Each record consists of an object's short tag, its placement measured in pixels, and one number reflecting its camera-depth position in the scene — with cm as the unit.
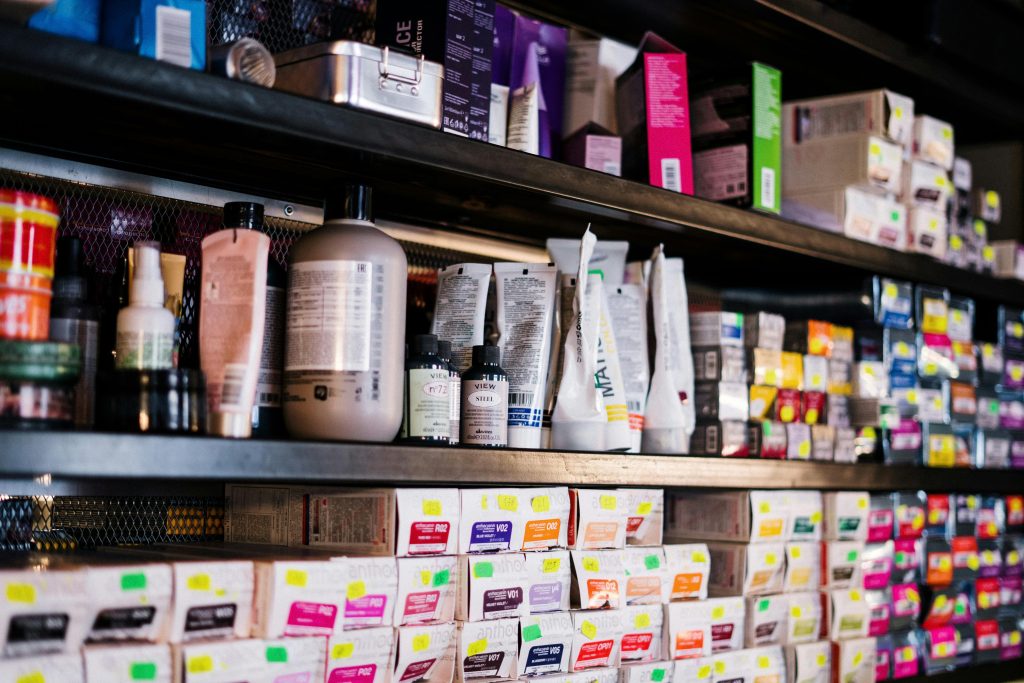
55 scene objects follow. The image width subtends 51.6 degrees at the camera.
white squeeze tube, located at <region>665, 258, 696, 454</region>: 195
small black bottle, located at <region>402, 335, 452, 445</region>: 146
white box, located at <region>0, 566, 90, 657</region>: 106
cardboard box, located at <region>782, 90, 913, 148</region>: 224
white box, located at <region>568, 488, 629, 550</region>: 162
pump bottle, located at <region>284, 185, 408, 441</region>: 136
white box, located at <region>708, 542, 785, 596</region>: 192
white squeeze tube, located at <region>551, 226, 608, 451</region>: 167
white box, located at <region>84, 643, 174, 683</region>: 110
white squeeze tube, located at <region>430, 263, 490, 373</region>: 166
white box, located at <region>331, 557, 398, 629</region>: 133
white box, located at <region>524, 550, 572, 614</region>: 155
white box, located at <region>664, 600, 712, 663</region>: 174
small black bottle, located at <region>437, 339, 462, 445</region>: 150
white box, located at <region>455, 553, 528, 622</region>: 146
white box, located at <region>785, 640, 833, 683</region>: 198
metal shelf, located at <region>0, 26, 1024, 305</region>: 115
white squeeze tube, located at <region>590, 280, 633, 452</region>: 172
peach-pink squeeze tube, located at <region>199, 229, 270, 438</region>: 126
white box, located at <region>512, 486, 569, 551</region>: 154
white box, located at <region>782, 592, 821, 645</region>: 199
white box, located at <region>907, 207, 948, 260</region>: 235
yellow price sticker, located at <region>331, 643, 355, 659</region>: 131
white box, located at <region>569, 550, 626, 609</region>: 162
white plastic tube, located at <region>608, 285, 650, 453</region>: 185
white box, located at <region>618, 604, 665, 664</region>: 169
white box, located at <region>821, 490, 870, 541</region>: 210
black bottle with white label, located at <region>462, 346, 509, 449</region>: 154
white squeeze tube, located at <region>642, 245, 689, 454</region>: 187
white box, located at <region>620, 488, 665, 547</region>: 173
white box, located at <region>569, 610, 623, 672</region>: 161
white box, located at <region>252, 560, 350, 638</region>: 124
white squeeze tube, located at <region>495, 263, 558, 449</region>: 162
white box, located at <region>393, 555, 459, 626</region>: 138
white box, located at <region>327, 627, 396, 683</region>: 131
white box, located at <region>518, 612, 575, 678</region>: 153
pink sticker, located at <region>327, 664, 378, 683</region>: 132
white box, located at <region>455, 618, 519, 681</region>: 146
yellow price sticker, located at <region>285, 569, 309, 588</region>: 125
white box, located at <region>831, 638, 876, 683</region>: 207
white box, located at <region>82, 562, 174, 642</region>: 112
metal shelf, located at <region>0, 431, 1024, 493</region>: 107
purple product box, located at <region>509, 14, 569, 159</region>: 181
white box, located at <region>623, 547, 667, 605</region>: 171
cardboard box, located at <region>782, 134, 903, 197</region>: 222
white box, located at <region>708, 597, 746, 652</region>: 185
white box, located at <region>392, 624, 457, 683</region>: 138
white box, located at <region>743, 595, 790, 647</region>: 192
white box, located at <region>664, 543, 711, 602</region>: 177
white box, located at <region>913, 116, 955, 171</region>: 241
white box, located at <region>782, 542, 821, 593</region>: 201
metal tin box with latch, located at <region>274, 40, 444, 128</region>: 134
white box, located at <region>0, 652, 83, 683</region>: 105
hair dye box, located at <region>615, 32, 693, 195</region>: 187
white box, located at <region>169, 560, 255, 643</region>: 118
